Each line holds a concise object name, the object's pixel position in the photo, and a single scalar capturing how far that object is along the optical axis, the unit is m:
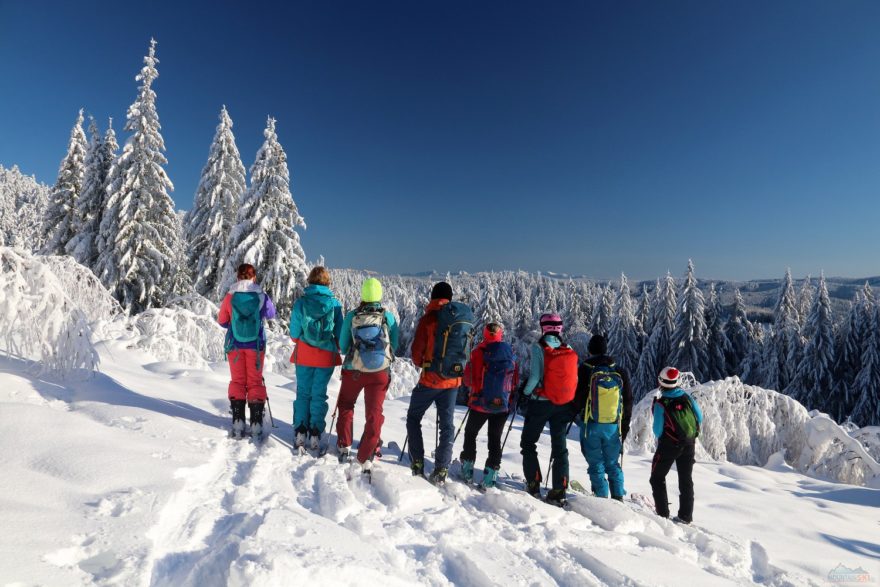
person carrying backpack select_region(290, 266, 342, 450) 4.80
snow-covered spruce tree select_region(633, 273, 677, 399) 35.41
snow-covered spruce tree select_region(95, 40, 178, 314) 18.61
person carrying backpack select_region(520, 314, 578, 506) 4.75
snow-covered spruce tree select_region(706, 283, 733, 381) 34.62
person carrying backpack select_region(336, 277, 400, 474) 4.49
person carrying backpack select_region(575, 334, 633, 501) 4.91
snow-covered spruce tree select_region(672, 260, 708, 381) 32.53
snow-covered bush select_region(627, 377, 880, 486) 9.84
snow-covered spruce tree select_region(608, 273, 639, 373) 38.62
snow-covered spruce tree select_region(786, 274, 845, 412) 28.25
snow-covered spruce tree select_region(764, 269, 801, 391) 30.72
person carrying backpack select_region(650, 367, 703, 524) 4.80
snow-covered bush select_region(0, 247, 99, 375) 4.81
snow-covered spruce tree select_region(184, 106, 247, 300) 20.48
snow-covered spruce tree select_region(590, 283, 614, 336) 47.37
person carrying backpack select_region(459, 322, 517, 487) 4.72
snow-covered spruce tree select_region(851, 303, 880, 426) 26.02
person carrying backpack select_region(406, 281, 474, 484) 4.52
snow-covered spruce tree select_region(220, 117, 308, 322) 17.83
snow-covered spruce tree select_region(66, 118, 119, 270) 19.98
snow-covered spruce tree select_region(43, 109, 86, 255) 21.30
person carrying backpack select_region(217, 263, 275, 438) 4.95
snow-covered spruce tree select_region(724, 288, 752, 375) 36.34
